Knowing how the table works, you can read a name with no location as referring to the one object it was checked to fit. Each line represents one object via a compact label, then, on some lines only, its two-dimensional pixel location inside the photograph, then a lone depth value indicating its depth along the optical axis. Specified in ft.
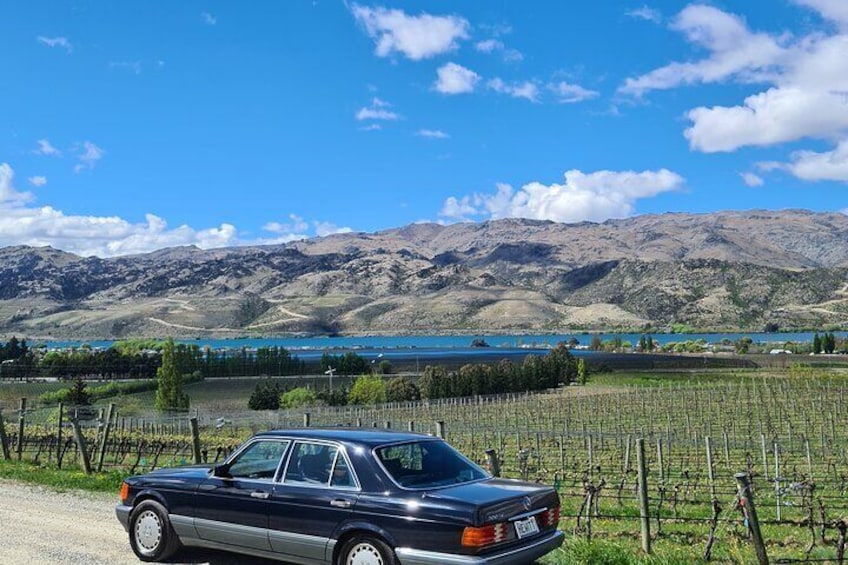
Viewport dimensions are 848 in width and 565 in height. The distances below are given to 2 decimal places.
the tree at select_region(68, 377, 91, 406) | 266.98
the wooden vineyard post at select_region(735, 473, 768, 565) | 28.71
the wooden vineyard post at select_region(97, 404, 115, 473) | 62.28
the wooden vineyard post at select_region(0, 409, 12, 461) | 72.69
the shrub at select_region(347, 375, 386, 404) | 315.78
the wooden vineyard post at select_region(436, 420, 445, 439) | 47.65
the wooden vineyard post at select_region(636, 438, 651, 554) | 35.17
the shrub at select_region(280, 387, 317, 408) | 309.22
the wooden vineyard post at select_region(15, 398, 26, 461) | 72.29
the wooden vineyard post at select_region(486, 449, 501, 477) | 40.60
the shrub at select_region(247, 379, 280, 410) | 308.81
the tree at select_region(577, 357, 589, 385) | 414.00
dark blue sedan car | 24.67
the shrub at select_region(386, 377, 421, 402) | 332.19
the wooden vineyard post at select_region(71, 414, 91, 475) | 60.76
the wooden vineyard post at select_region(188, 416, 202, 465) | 54.63
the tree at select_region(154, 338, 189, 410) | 301.84
